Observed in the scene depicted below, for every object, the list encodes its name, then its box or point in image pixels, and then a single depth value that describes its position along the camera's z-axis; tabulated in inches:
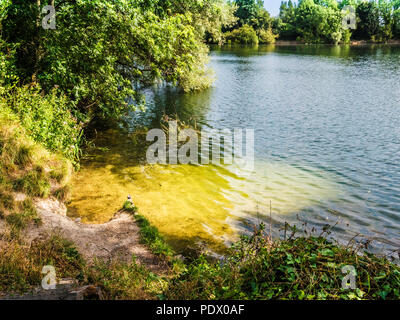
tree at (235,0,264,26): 4916.3
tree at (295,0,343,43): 4269.2
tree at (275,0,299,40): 4766.2
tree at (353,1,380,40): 4303.6
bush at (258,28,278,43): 4591.0
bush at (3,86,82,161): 446.9
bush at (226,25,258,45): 4367.6
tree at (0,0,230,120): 505.0
